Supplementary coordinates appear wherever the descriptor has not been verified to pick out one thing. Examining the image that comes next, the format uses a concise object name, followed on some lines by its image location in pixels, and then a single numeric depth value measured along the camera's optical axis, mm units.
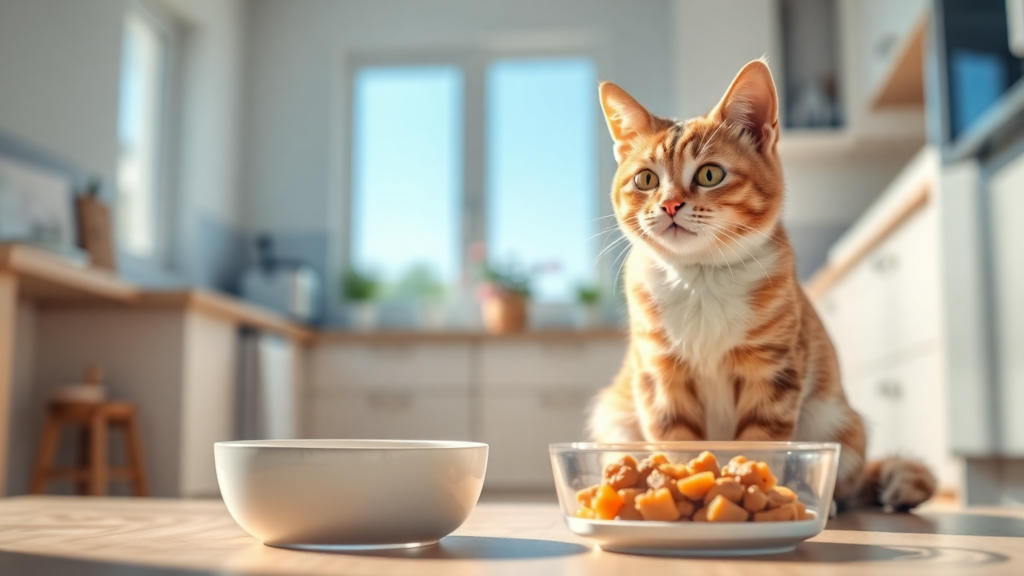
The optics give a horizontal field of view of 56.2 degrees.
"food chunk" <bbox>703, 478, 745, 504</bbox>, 567
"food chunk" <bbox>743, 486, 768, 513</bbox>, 566
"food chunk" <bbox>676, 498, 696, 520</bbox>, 569
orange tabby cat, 961
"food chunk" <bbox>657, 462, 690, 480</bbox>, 592
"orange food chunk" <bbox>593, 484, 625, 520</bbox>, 587
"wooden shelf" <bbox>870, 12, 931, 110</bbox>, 3152
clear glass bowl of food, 557
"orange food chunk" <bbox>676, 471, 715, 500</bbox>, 570
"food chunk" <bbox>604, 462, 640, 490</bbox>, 600
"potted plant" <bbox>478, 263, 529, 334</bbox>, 4668
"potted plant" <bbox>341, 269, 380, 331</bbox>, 4984
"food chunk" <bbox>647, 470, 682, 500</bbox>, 577
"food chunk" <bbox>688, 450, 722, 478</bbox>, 596
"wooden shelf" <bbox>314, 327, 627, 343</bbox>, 4402
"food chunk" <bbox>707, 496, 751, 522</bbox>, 555
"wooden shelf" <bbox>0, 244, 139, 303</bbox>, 2363
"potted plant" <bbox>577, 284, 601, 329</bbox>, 4844
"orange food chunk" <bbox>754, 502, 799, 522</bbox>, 564
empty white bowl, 597
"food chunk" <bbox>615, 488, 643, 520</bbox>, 582
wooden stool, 2861
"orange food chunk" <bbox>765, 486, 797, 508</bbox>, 573
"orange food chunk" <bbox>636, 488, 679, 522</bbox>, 565
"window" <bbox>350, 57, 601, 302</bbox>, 5230
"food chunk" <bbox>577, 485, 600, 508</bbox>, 619
